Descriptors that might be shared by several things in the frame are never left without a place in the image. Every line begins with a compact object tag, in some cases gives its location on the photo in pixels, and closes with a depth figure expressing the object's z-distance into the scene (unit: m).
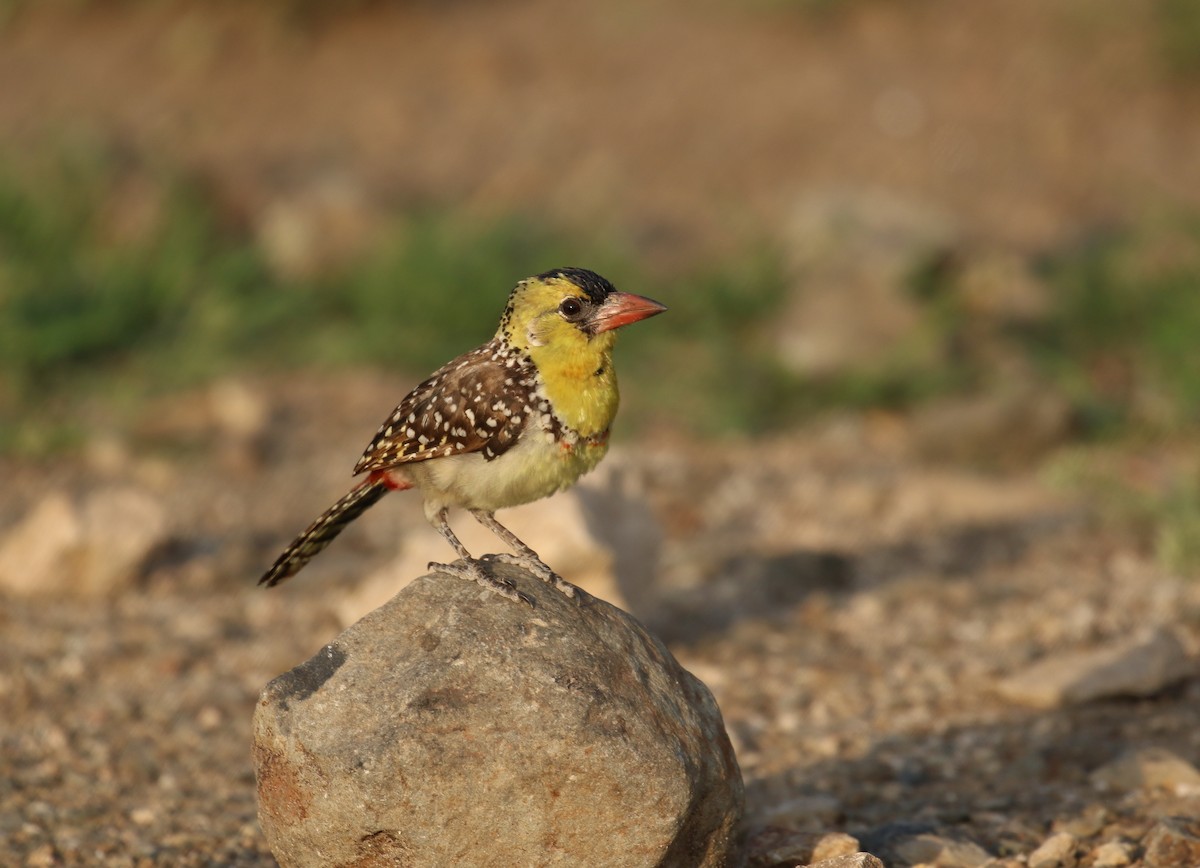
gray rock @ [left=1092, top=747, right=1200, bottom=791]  11.66
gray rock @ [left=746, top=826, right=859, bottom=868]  10.23
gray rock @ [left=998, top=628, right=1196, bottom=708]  13.53
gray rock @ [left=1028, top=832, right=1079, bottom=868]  10.42
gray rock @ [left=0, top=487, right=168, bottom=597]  15.91
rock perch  9.25
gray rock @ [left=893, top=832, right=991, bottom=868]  10.48
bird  10.32
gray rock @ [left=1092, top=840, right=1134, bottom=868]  10.31
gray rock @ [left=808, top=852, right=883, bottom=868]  9.53
